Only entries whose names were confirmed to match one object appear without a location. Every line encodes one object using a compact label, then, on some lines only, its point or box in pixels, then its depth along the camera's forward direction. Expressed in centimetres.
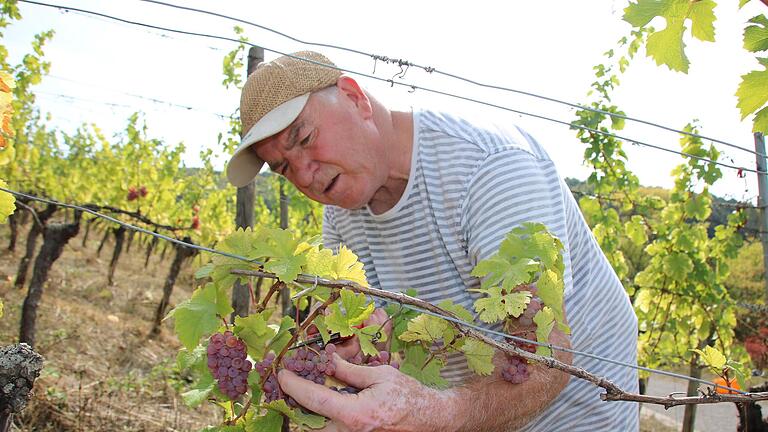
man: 155
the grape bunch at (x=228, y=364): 142
